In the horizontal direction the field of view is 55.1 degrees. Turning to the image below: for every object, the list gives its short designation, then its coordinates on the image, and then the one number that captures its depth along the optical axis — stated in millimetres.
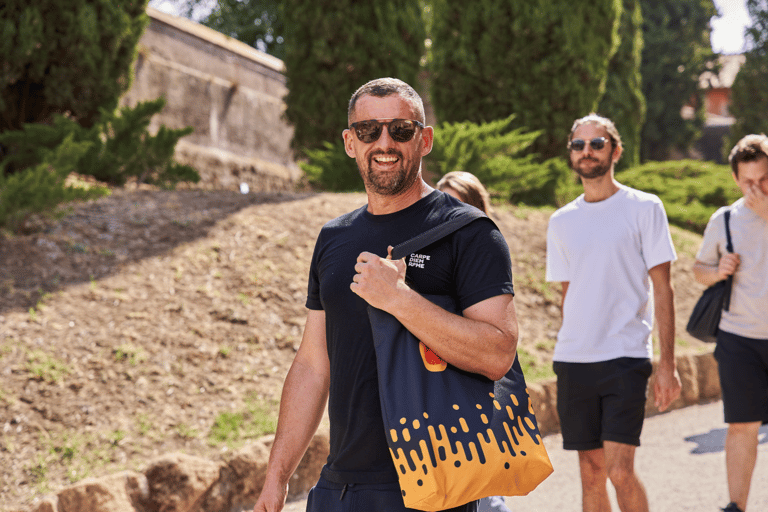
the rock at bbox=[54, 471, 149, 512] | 4078
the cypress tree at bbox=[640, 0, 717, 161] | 30109
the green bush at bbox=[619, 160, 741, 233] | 12961
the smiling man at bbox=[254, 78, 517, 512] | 2037
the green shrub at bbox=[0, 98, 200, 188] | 8508
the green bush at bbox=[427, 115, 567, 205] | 10055
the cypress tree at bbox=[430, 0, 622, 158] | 12234
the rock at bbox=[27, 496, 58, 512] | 3985
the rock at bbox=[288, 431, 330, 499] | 4961
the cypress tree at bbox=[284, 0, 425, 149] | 11664
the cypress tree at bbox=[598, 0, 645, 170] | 22500
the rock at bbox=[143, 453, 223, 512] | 4348
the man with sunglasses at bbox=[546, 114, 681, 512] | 3857
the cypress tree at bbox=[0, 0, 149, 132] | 8750
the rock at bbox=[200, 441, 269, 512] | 4605
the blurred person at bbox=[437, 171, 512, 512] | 4133
